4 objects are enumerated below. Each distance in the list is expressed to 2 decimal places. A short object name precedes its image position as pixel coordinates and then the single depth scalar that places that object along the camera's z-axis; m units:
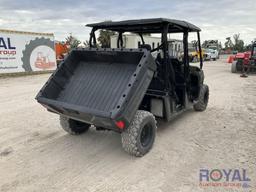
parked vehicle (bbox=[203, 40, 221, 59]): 43.03
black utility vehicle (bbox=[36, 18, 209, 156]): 3.16
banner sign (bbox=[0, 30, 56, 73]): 13.48
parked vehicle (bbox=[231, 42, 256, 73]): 14.40
